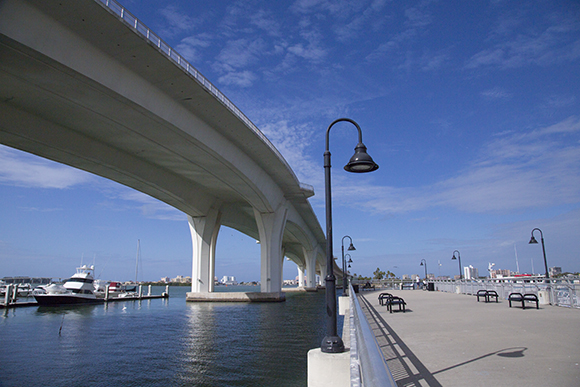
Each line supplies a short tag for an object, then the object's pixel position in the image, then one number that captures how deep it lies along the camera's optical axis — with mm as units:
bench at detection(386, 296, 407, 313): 16183
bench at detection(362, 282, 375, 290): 58362
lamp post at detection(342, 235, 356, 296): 30953
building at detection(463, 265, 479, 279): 70000
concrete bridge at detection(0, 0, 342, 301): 16562
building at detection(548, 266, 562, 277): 99406
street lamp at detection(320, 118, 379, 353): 6074
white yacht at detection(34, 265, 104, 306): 42094
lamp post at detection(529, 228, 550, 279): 25500
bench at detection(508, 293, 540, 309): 15884
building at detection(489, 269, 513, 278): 133512
